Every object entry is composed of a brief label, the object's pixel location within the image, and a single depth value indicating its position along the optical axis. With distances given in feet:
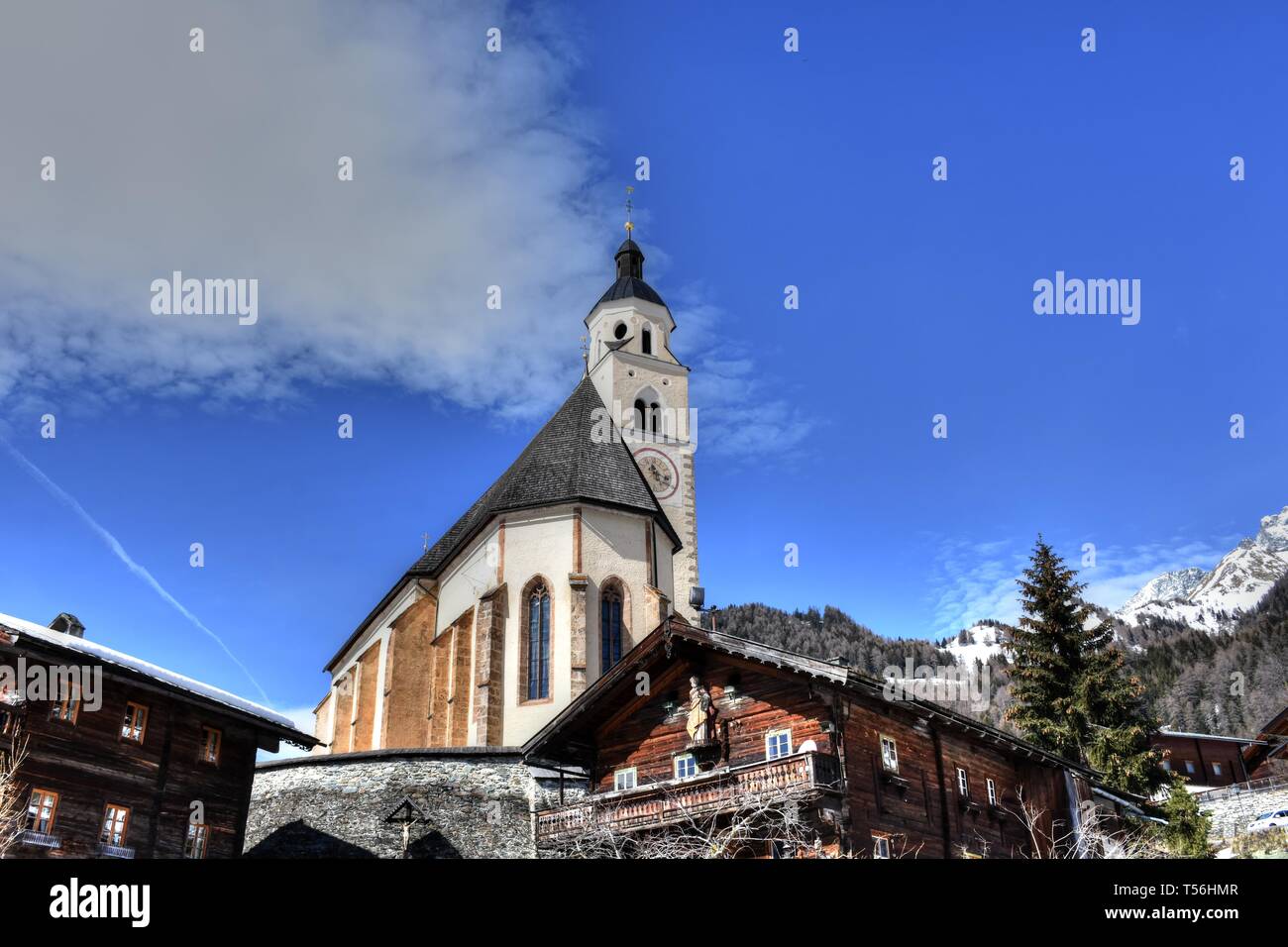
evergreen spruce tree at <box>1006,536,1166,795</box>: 117.19
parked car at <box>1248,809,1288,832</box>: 109.54
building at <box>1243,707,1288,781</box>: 151.02
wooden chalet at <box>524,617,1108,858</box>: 61.36
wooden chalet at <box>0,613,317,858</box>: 66.03
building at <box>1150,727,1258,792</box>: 229.45
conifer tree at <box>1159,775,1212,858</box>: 94.12
